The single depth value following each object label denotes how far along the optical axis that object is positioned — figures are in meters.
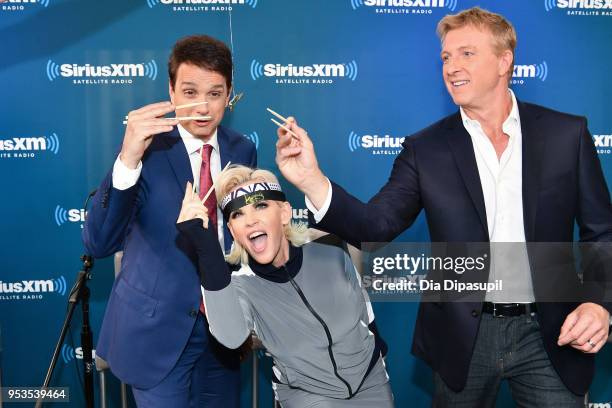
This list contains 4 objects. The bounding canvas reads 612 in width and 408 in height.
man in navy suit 2.14
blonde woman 2.20
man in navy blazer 2.01
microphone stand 2.91
